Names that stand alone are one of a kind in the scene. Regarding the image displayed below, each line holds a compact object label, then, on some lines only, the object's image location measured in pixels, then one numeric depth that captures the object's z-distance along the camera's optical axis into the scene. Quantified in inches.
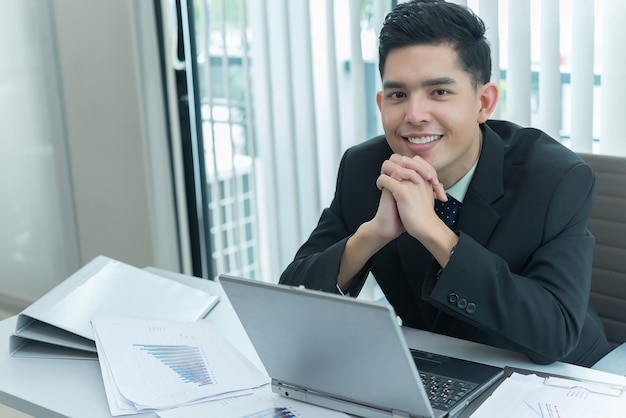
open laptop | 61.3
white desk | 67.9
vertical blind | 91.0
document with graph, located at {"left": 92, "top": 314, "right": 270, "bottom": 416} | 67.4
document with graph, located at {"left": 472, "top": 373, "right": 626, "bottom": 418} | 63.4
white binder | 73.7
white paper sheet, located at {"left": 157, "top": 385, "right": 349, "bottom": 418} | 65.5
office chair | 79.1
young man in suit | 70.6
